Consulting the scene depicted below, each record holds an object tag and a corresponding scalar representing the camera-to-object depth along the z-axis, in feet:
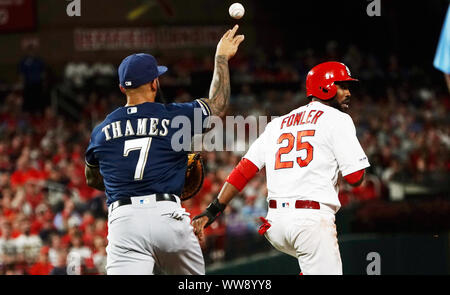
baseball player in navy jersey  29.96
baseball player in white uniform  32.58
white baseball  37.70
